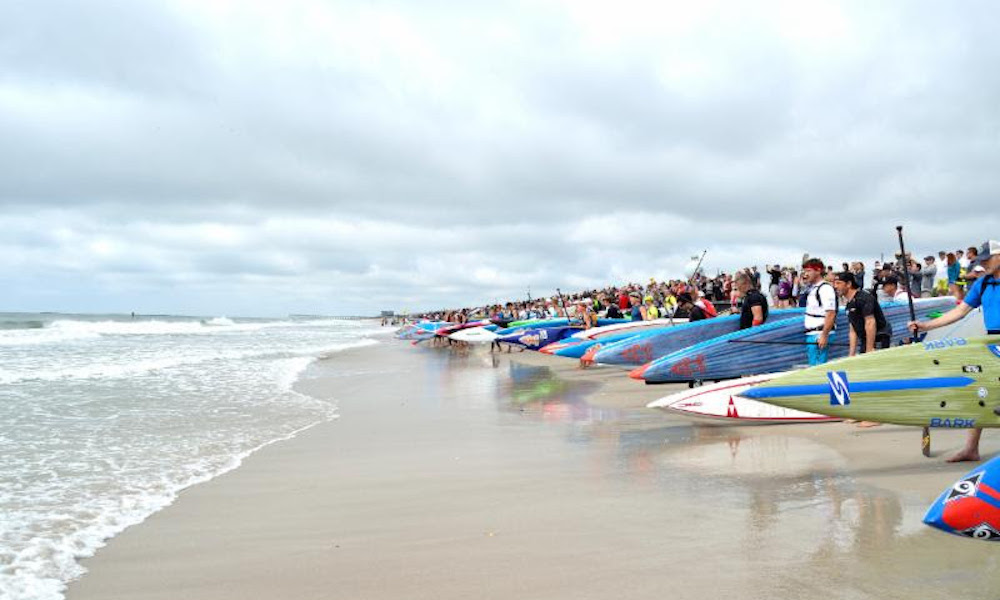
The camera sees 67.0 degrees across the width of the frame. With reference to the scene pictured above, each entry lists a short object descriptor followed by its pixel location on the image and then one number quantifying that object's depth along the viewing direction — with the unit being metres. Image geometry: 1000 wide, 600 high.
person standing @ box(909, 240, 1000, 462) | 5.09
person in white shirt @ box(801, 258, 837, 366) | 7.34
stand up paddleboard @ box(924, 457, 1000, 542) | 3.01
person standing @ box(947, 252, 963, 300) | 13.28
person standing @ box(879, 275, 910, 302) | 10.18
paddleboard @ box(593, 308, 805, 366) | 11.08
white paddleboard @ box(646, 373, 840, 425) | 7.26
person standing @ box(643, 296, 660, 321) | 17.73
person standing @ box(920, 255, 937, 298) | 14.51
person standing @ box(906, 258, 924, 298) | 14.55
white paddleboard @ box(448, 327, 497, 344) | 24.97
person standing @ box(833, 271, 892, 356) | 6.97
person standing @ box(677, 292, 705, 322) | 12.30
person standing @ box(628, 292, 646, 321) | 18.02
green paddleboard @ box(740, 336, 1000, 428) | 5.20
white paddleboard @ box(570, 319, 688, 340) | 15.68
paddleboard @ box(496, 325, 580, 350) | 19.97
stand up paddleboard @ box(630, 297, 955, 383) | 9.13
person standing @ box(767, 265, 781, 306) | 17.41
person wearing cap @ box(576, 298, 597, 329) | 19.02
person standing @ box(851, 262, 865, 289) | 14.14
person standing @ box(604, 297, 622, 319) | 20.53
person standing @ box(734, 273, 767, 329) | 9.02
